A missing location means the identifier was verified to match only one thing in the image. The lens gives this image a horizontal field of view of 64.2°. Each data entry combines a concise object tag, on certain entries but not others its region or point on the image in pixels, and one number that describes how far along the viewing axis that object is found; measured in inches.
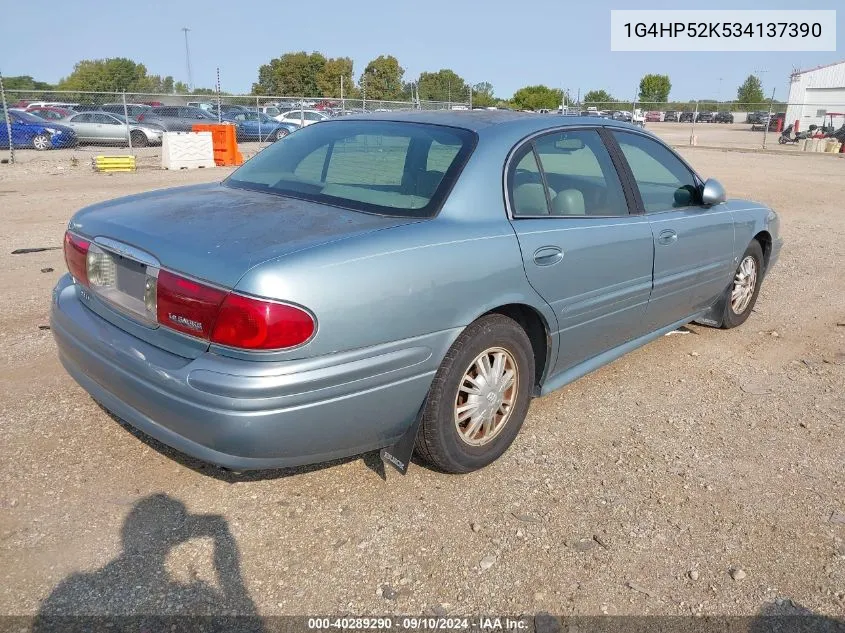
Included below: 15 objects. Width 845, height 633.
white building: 1895.9
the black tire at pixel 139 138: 943.0
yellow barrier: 630.5
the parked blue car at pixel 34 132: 826.2
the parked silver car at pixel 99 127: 892.0
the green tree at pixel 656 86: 3416.8
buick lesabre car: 87.7
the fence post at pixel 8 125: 659.2
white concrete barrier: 654.5
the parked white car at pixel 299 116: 971.9
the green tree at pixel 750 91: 3361.7
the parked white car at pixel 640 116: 1486.2
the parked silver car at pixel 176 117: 986.5
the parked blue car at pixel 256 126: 984.1
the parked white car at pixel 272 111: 1077.8
